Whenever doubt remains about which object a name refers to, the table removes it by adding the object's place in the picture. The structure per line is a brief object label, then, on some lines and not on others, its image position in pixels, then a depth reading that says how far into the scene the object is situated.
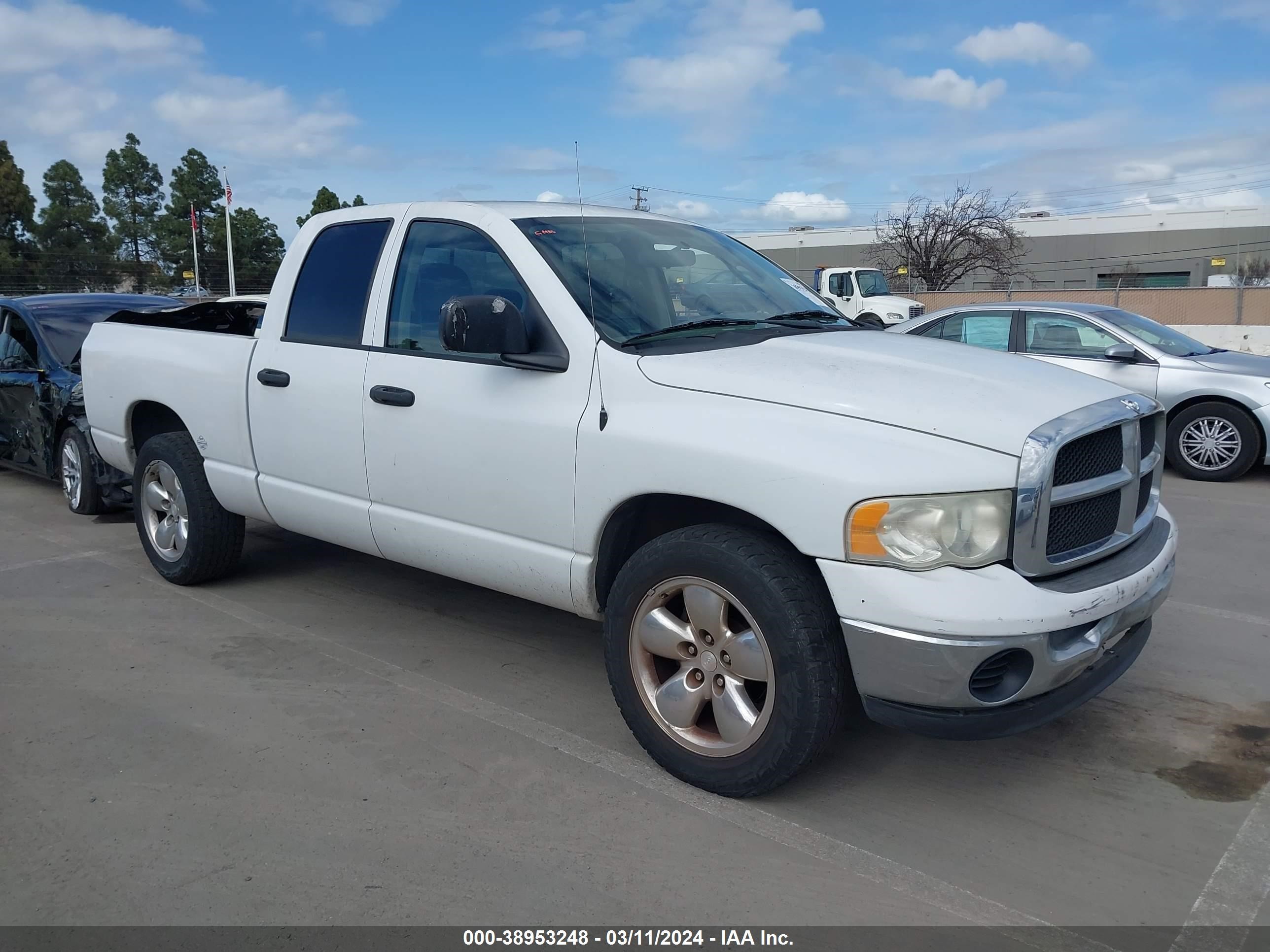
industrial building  56.59
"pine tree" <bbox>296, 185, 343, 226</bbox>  51.44
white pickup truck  2.77
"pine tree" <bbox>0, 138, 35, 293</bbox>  42.66
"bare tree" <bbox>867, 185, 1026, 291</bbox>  43.81
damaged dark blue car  7.09
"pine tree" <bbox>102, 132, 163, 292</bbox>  52.01
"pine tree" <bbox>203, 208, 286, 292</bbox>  51.50
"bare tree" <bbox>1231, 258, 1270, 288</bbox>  48.38
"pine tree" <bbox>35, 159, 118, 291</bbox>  44.91
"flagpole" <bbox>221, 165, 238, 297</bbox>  38.56
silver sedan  8.24
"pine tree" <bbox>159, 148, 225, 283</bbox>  50.81
